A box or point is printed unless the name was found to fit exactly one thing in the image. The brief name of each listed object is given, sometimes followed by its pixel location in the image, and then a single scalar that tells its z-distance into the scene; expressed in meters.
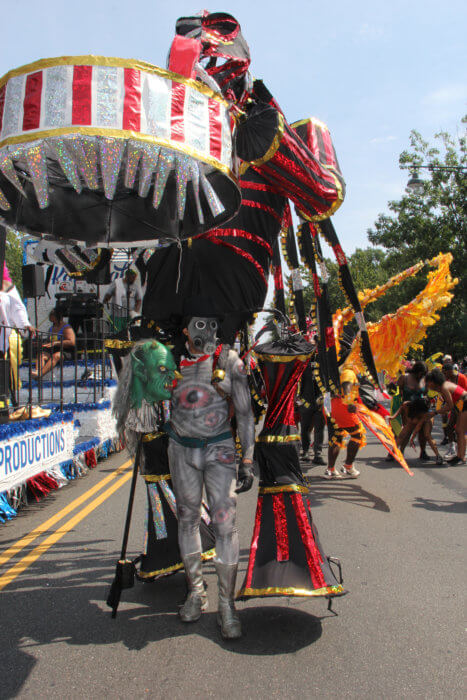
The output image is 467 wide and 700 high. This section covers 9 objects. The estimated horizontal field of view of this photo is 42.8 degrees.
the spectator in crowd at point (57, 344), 12.00
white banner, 6.36
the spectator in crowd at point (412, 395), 10.88
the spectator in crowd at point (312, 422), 9.73
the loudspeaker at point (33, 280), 9.08
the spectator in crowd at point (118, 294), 17.91
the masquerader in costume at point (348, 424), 8.40
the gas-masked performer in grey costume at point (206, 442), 3.83
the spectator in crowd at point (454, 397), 10.46
